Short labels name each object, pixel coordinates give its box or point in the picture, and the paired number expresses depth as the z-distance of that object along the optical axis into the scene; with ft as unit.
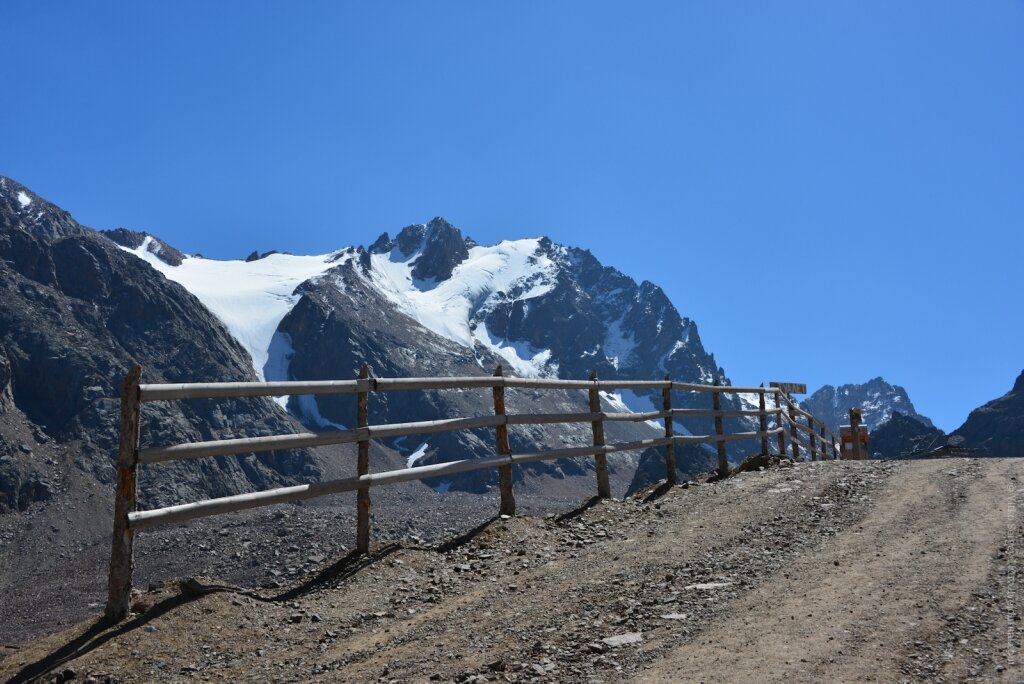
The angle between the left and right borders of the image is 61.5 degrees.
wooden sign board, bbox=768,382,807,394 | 77.65
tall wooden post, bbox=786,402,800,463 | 78.06
